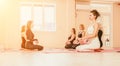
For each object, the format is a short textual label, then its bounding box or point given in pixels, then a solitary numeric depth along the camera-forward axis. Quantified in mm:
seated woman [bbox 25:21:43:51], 4327
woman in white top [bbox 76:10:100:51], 3697
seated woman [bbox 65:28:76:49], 5128
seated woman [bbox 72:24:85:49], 4904
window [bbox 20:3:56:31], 5316
